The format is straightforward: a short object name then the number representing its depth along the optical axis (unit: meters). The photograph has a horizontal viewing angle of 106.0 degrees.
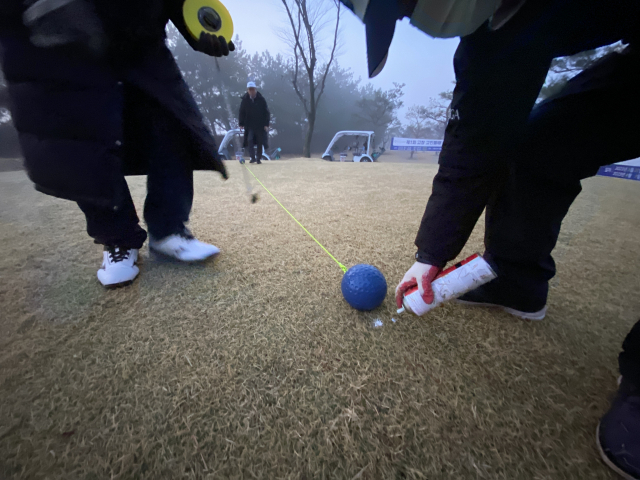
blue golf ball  0.71
